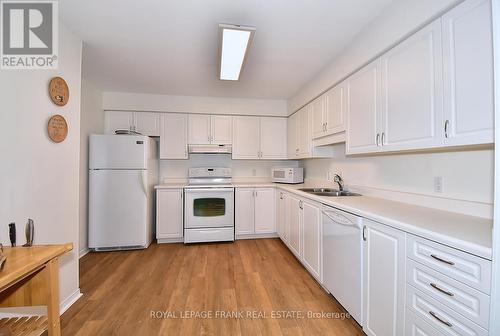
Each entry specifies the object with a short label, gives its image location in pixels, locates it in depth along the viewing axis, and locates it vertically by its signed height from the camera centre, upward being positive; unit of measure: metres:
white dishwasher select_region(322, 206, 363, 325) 1.59 -0.72
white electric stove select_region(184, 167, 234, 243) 3.44 -0.69
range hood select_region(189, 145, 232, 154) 3.75 +0.36
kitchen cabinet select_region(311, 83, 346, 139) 2.33 +0.69
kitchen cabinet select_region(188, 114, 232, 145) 3.81 +0.72
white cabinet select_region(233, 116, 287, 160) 3.96 +0.59
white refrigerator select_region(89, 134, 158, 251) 3.09 -0.32
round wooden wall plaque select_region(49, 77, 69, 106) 1.72 +0.64
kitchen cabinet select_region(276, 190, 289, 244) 3.29 -0.76
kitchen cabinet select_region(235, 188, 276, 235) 3.66 -0.70
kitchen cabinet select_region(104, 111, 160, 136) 3.61 +0.80
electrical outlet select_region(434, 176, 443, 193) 1.56 -0.10
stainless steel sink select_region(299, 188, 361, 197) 2.56 -0.28
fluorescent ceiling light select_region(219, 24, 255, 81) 1.62 +1.07
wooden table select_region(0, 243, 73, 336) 1.09 -0.63
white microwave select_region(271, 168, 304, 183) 3.72 -0.09
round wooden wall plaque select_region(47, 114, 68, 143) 1.71 +0.33
